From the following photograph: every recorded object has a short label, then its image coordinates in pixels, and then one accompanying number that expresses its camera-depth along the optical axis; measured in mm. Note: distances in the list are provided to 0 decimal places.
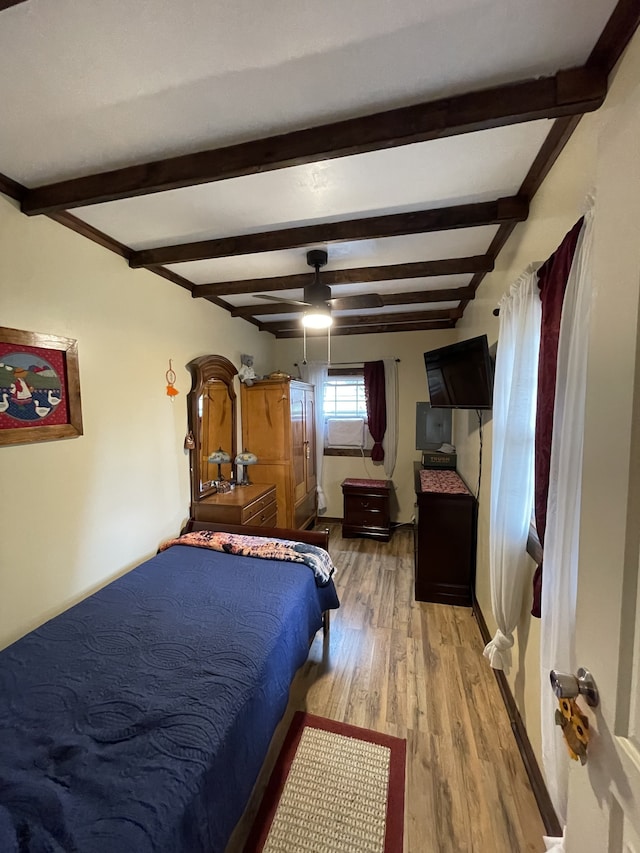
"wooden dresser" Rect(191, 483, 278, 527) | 2770
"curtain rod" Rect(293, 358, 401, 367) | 4375
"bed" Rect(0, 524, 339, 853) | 851
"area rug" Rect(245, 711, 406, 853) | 1258
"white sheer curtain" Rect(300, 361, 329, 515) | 4453
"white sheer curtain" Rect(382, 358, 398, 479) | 4254
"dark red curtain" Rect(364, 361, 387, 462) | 4246
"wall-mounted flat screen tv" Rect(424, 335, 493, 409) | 2139
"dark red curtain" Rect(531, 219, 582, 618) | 1151
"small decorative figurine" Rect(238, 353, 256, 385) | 3566
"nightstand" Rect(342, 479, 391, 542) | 3977
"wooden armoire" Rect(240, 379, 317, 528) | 3586
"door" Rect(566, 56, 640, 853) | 552
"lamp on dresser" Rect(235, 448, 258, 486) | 3217
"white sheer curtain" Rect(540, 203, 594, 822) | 980
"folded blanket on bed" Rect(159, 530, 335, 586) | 2102
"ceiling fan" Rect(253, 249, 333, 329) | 2254
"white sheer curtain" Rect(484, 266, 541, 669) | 1505
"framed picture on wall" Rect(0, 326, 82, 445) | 1536
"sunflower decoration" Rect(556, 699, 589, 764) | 647
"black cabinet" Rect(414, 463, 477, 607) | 2742
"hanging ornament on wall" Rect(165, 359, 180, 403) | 2561
